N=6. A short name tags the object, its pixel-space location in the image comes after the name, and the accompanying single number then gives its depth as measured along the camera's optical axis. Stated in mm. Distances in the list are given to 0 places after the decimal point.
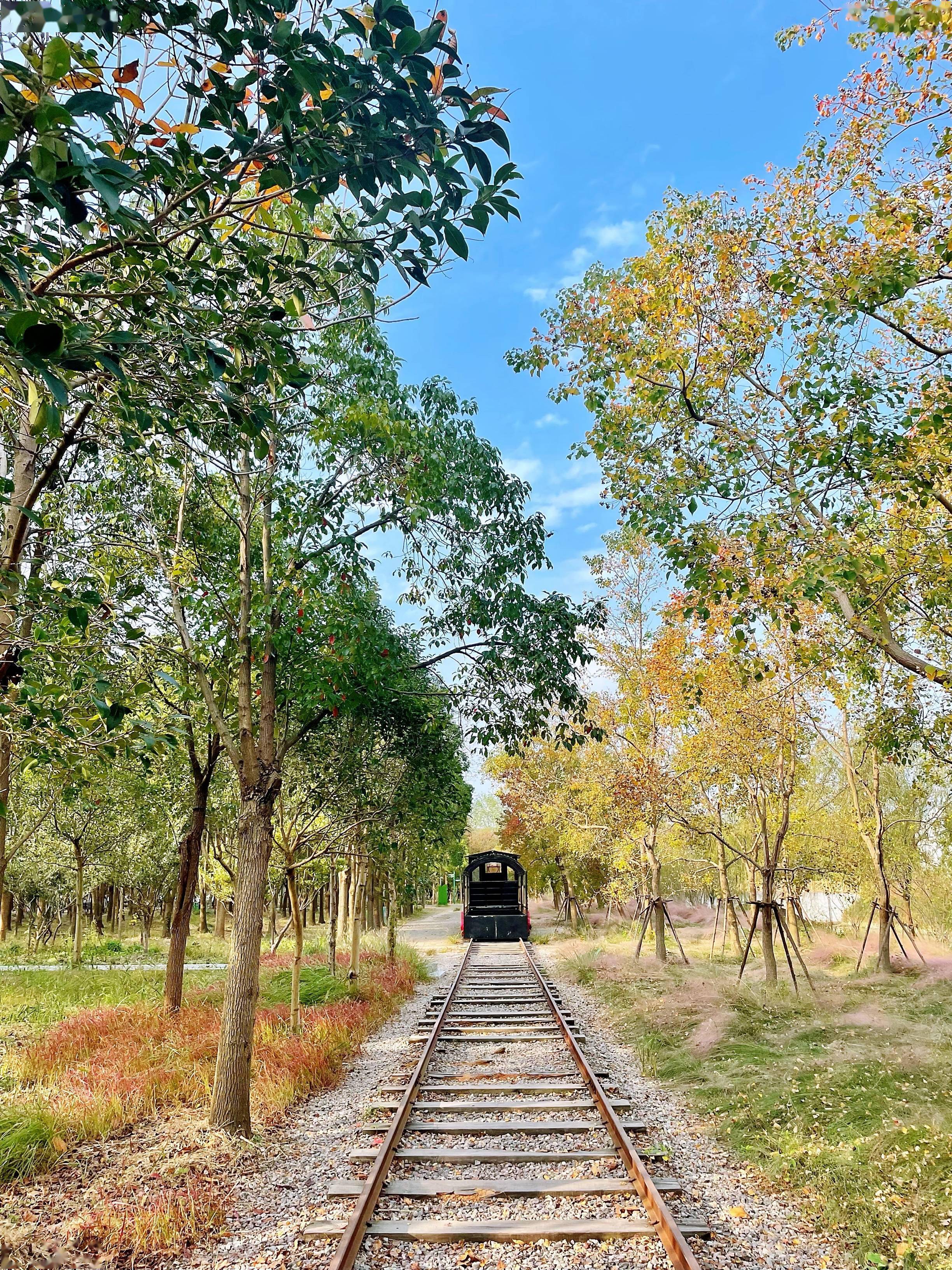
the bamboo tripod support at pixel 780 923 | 11930
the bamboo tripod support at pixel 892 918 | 14672
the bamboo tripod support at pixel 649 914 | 17734
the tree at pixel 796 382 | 6051
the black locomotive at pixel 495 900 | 28812
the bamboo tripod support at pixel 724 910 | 18777
